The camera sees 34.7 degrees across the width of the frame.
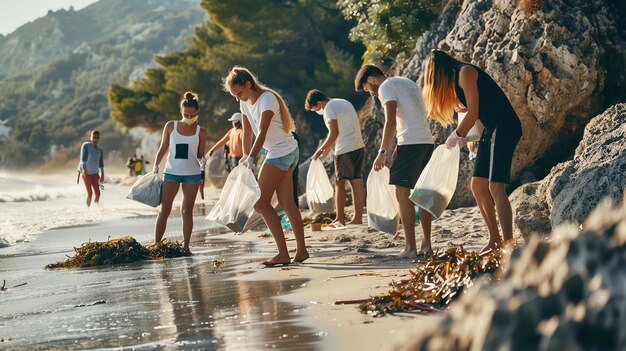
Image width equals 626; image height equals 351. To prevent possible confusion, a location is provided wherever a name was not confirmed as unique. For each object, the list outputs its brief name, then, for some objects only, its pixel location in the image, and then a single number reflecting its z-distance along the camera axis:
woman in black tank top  7.68
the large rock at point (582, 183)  7.74
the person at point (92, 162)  20.92
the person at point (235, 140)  13.92
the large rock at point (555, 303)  1.78
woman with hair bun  10.88
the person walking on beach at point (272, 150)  8.81
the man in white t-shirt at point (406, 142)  8.73
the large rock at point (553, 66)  12.35
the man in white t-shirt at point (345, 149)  12.51
